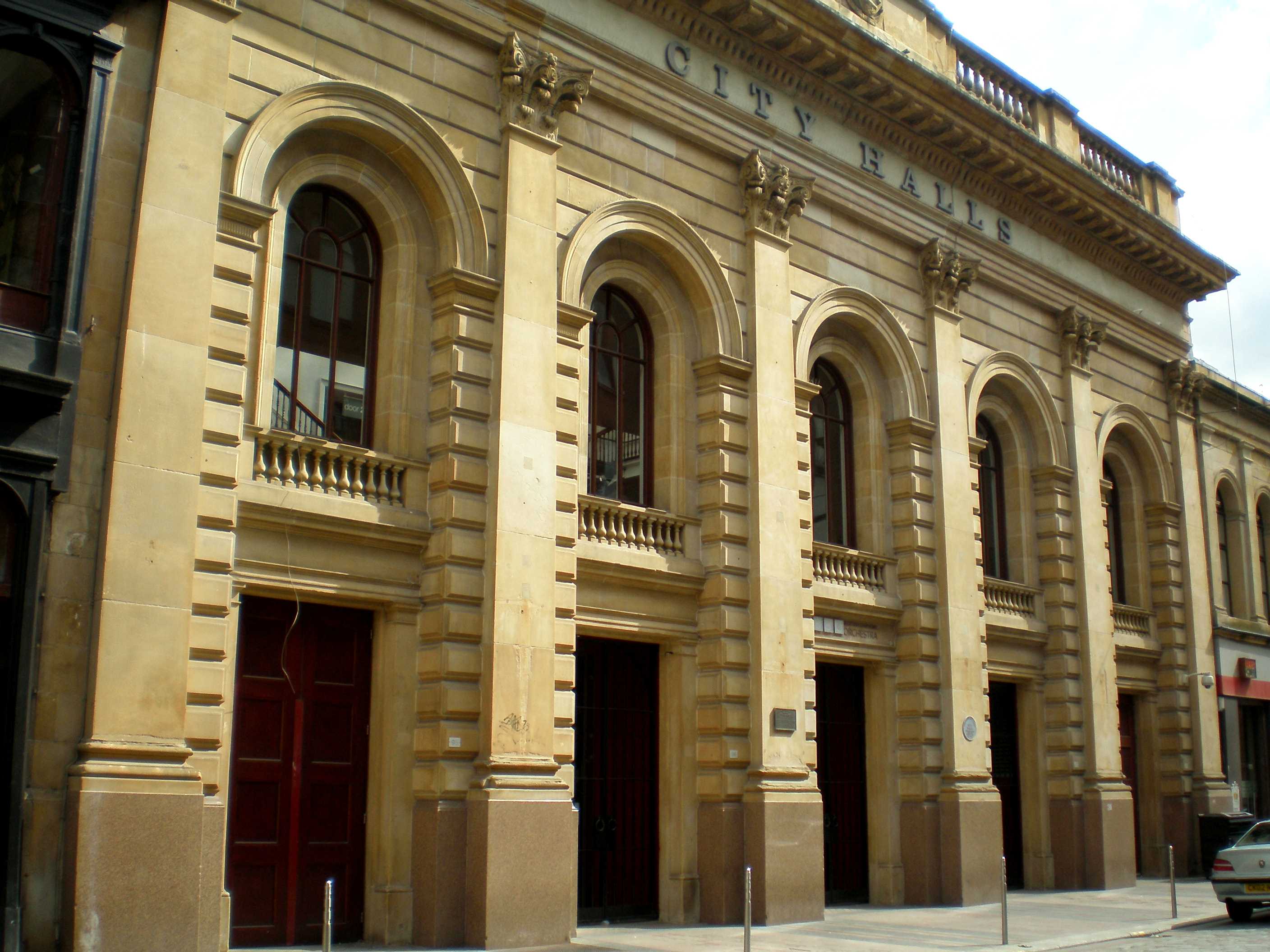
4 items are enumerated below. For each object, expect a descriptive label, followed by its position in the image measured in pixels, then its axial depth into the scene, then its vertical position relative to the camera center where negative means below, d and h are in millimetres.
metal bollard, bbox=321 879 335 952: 11211 -1520
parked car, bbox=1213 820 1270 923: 20703 -2039
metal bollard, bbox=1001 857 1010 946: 16891 -2317
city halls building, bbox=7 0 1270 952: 14039 +3731
